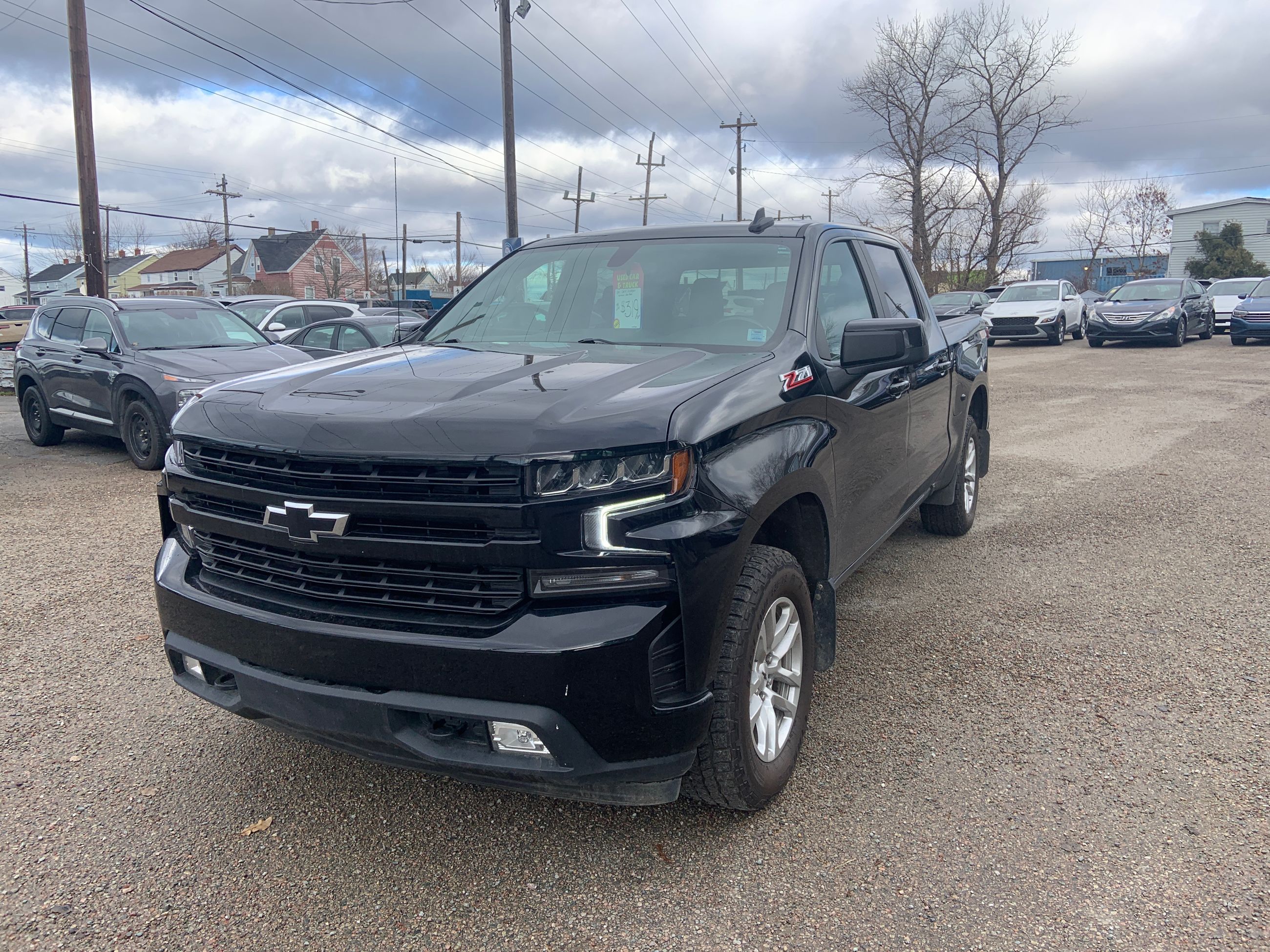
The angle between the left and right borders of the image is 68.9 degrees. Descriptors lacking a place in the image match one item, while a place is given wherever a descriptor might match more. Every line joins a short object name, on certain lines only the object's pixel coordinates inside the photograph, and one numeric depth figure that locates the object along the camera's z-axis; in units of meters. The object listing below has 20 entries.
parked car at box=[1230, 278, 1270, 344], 22.31
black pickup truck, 2.32
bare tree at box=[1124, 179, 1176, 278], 56.62
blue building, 57.09
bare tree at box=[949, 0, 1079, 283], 43.81
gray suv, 8.63
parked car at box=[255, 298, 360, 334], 16.36
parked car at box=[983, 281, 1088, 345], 24.34
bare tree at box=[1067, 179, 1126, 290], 57.12
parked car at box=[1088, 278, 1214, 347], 22.20
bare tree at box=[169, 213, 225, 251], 83.12
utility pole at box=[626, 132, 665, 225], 49.47
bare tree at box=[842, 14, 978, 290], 44.16
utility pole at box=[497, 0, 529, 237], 20.52
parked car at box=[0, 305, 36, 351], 34.34
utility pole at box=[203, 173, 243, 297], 61.69
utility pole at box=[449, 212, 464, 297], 53.03
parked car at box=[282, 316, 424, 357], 12.03
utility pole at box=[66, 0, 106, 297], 15.70
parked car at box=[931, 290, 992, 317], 24.31
